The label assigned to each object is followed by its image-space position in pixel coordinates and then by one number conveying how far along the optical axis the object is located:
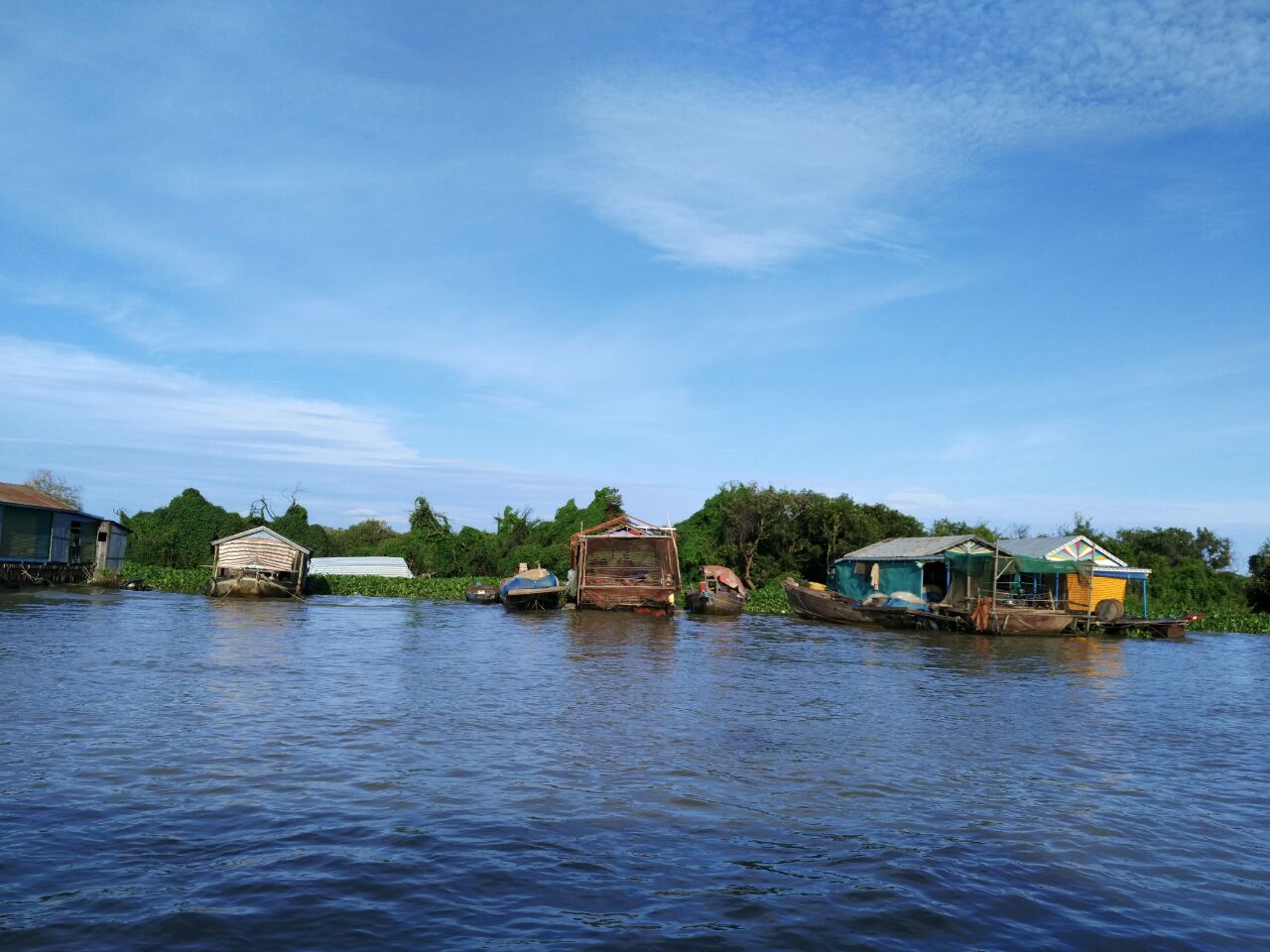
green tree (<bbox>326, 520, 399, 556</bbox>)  65.81
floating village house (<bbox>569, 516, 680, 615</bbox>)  37.22
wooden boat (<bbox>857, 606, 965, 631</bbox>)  36.25
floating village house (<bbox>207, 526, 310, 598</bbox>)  41.66
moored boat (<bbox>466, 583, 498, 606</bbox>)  46.25
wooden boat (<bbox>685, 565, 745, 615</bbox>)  41.16
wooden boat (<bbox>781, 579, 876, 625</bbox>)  39.09
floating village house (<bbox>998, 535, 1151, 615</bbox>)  39.66
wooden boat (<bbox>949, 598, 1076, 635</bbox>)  34.22
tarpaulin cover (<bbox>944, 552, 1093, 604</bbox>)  34.84
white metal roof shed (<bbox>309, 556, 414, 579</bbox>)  56.19
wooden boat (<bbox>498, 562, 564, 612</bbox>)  39.38
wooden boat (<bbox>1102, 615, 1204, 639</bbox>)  36.47
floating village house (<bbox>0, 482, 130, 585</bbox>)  42.28
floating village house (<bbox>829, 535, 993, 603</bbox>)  39.41
